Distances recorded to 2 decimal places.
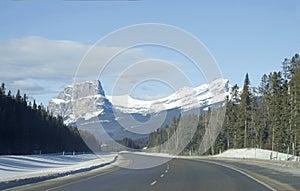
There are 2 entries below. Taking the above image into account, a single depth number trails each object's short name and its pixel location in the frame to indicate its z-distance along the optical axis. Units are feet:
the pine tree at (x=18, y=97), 319.47
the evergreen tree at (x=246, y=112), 342.23
